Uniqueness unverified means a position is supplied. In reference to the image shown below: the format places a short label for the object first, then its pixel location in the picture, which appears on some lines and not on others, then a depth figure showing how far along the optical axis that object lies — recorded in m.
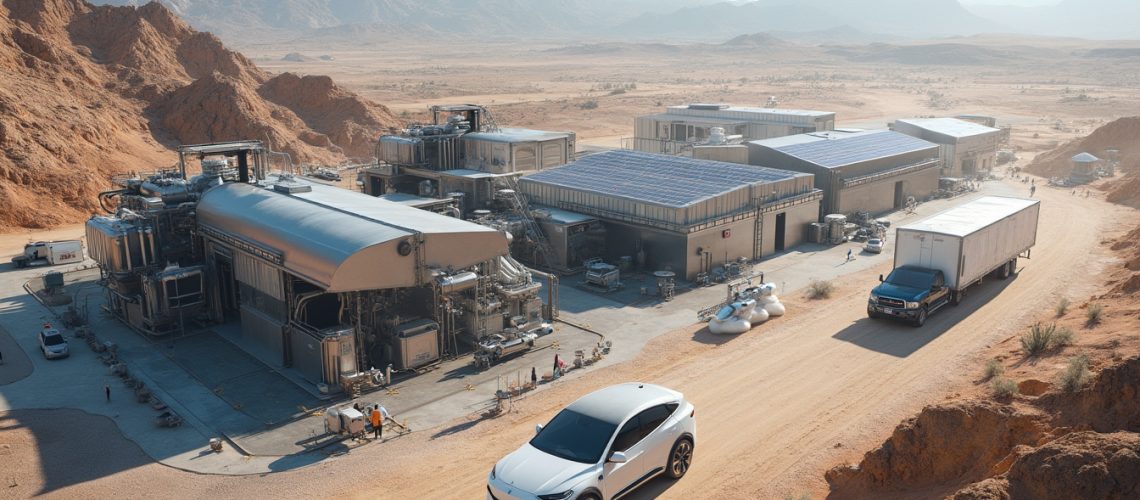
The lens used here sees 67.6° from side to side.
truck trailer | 31.00
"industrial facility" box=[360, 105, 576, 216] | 46.47
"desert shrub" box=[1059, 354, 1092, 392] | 16.97
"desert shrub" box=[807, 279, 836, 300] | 35.31
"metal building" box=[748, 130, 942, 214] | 49.44
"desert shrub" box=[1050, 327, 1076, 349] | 23.30
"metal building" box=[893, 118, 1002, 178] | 63.94
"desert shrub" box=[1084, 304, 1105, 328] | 25.27
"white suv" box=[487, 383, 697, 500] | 16.62
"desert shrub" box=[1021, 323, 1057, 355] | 23.56
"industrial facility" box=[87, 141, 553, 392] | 27.20
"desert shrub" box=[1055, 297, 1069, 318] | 28.73
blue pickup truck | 30.50
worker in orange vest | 23.17
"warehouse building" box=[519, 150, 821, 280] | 38.88
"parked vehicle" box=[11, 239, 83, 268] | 43.17
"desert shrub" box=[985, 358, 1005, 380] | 23.12
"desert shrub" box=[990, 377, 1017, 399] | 18.98
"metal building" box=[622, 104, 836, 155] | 67.25
